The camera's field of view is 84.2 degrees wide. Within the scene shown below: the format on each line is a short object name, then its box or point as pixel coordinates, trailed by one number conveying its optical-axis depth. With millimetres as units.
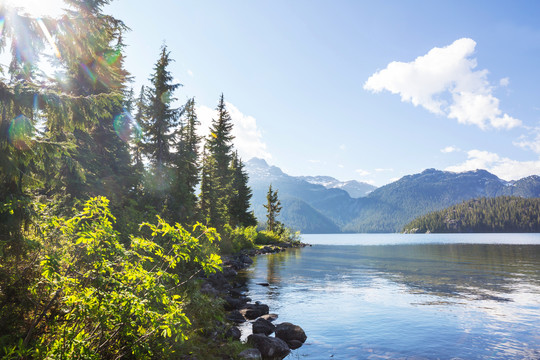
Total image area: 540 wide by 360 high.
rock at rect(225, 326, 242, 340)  11598
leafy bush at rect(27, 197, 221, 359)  4914
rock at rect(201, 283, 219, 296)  16797
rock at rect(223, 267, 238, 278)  26781
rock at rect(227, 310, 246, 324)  14945
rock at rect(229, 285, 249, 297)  20266
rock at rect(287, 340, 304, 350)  12141
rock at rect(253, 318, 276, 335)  13027
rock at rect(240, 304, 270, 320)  15680
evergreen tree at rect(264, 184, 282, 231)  81062
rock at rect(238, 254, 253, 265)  38062
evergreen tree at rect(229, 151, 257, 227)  56812
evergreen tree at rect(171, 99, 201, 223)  29125
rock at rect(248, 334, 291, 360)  10892
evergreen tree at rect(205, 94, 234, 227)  46000
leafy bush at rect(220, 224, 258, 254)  42469
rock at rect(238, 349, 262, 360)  9648
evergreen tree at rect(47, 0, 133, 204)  8133
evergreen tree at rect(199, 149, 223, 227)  41750
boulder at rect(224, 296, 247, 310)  16922
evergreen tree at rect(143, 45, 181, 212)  30516
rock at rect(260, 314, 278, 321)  15136
